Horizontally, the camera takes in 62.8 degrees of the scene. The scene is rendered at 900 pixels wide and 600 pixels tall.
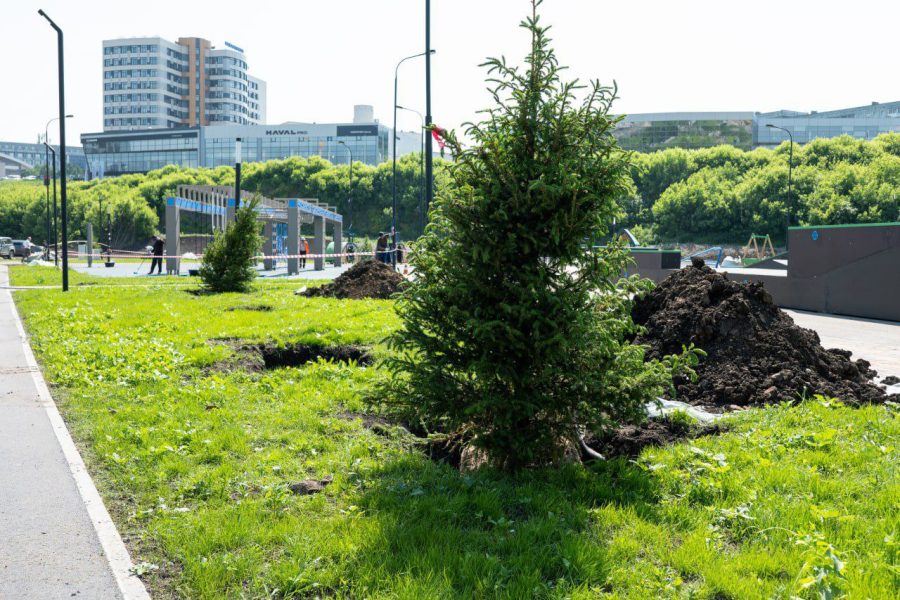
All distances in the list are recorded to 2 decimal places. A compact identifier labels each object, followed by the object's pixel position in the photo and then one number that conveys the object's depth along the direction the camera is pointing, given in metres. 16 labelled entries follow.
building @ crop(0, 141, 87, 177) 165.52
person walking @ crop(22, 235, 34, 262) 63.39
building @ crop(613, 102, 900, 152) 111.62
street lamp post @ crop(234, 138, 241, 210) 23.07
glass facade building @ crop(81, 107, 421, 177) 123.06
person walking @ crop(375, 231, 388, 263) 30.99
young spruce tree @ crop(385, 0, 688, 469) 4.88
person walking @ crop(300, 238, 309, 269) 44.15
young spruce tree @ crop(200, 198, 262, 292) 19.70
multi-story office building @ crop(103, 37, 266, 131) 147.25
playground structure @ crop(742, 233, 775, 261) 48.88
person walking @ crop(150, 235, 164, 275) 36.41
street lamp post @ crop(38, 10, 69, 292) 20.89
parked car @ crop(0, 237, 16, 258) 64.06
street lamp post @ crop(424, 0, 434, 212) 21.04
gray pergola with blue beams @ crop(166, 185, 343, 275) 35.50
